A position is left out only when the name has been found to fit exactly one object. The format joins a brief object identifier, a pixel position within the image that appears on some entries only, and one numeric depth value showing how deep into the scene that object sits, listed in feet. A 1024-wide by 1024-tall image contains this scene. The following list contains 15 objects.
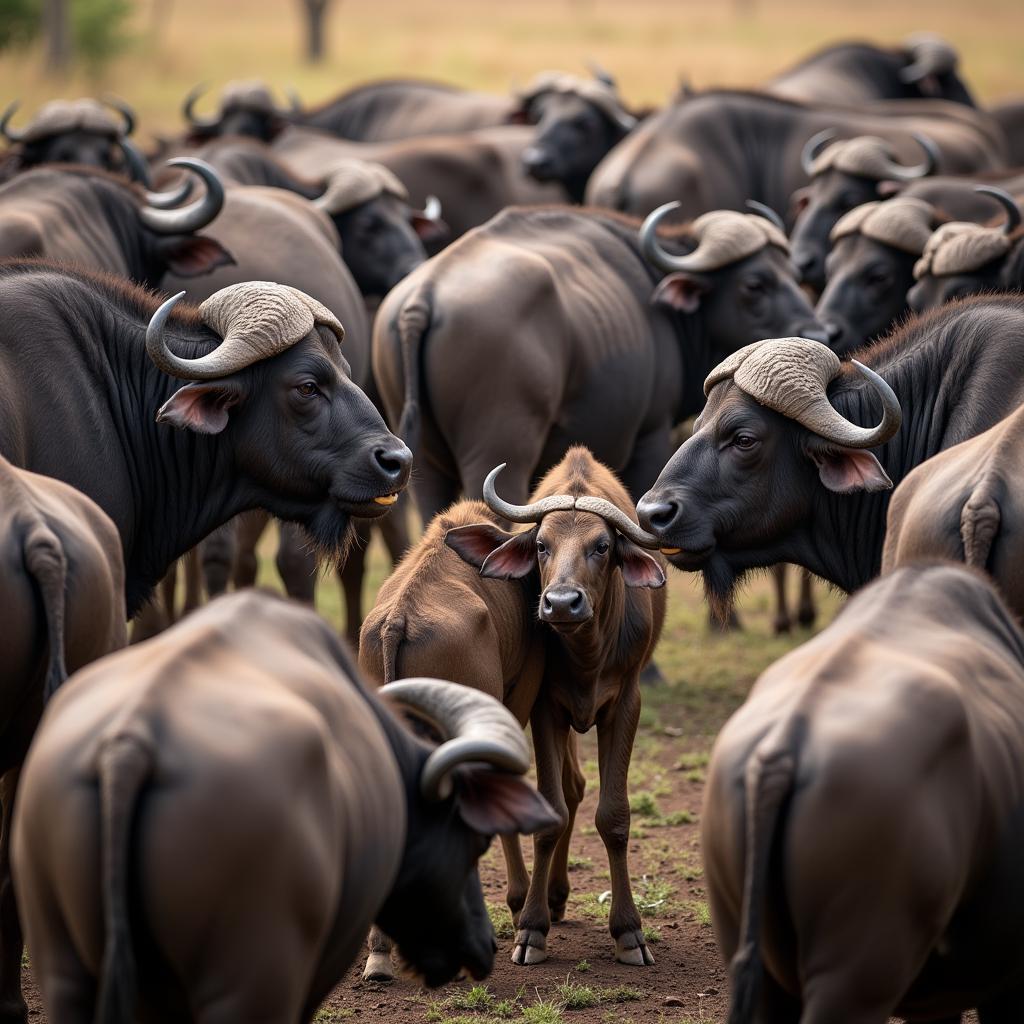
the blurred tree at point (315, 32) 225.97
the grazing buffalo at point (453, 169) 95.91
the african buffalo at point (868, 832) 27.45
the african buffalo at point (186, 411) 46.93
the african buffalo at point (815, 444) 46.19
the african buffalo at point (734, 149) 90.74
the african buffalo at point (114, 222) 62.34
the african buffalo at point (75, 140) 85.51
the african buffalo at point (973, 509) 37.55
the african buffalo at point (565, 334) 62.03
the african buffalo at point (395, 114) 116.57
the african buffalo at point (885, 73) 121.80
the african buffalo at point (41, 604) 34.58
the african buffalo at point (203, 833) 25.54
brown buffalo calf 44.50
